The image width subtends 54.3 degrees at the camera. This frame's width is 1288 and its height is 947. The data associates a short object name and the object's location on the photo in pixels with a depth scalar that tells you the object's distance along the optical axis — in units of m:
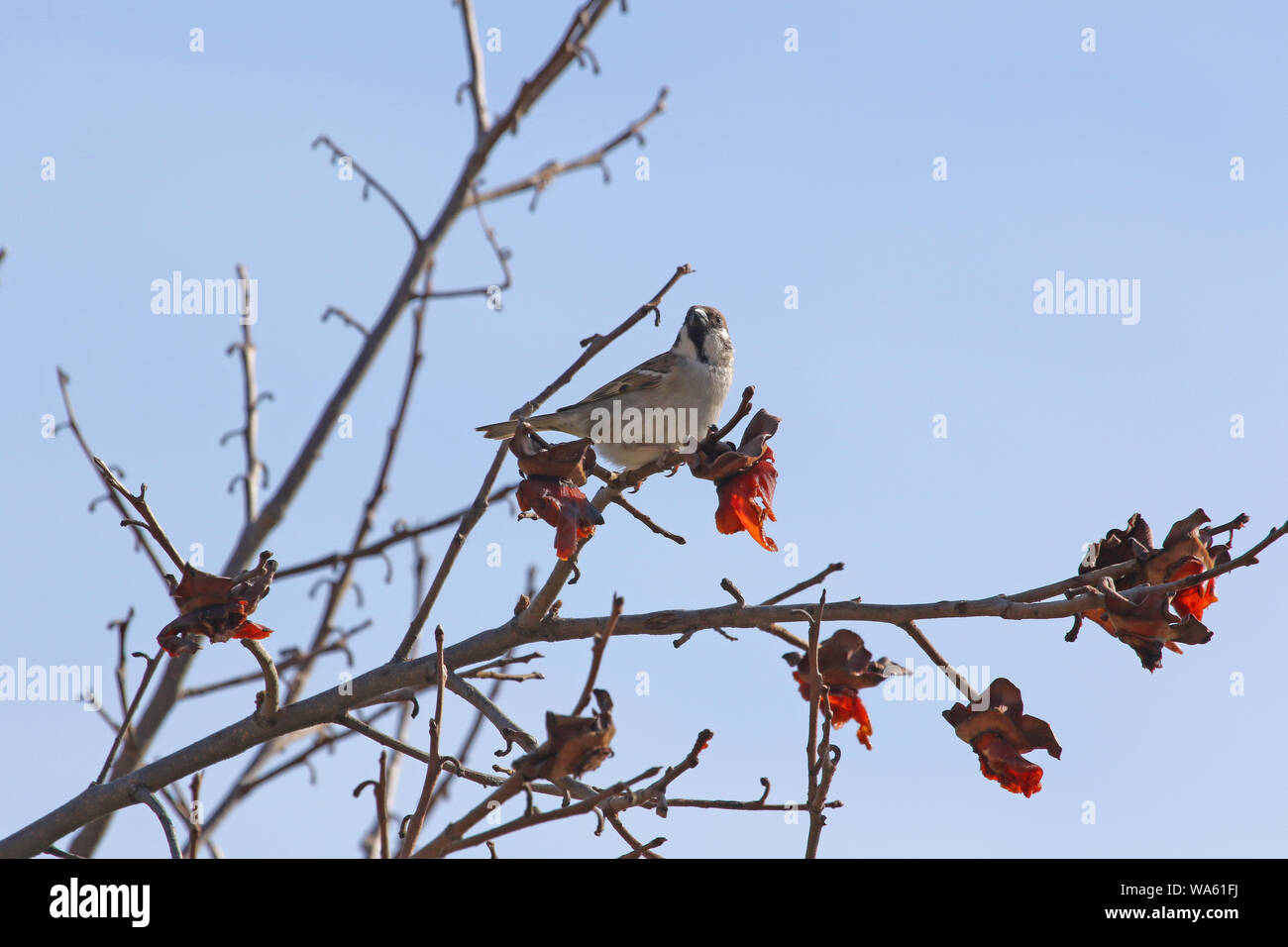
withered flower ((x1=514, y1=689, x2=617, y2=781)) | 1.89
